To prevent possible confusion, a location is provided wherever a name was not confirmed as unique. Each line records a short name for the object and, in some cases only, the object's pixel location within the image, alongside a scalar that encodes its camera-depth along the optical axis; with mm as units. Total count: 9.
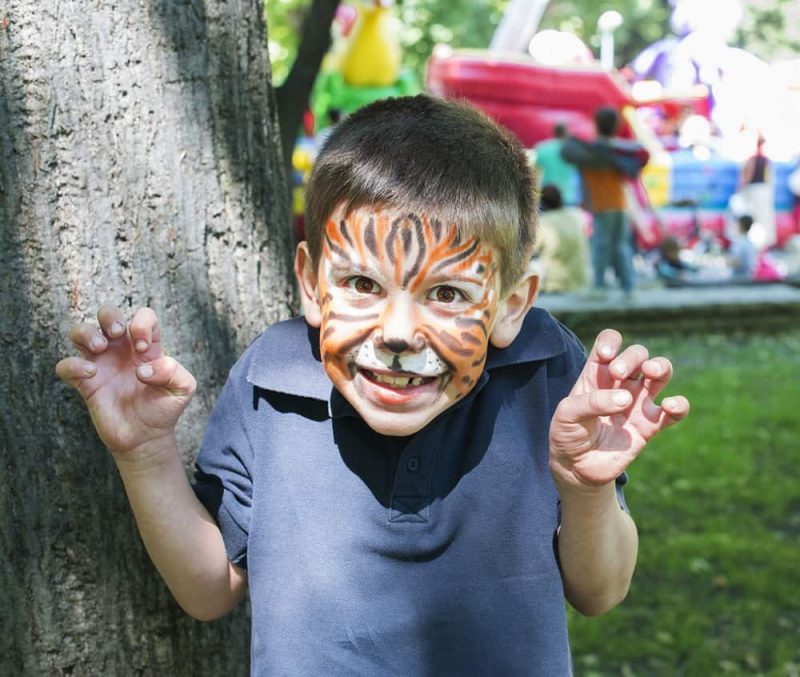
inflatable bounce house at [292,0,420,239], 15320
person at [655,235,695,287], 13211
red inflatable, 15625
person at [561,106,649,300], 10352
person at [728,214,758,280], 13305
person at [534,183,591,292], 10873
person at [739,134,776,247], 15852
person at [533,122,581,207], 12617
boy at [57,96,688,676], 1620
